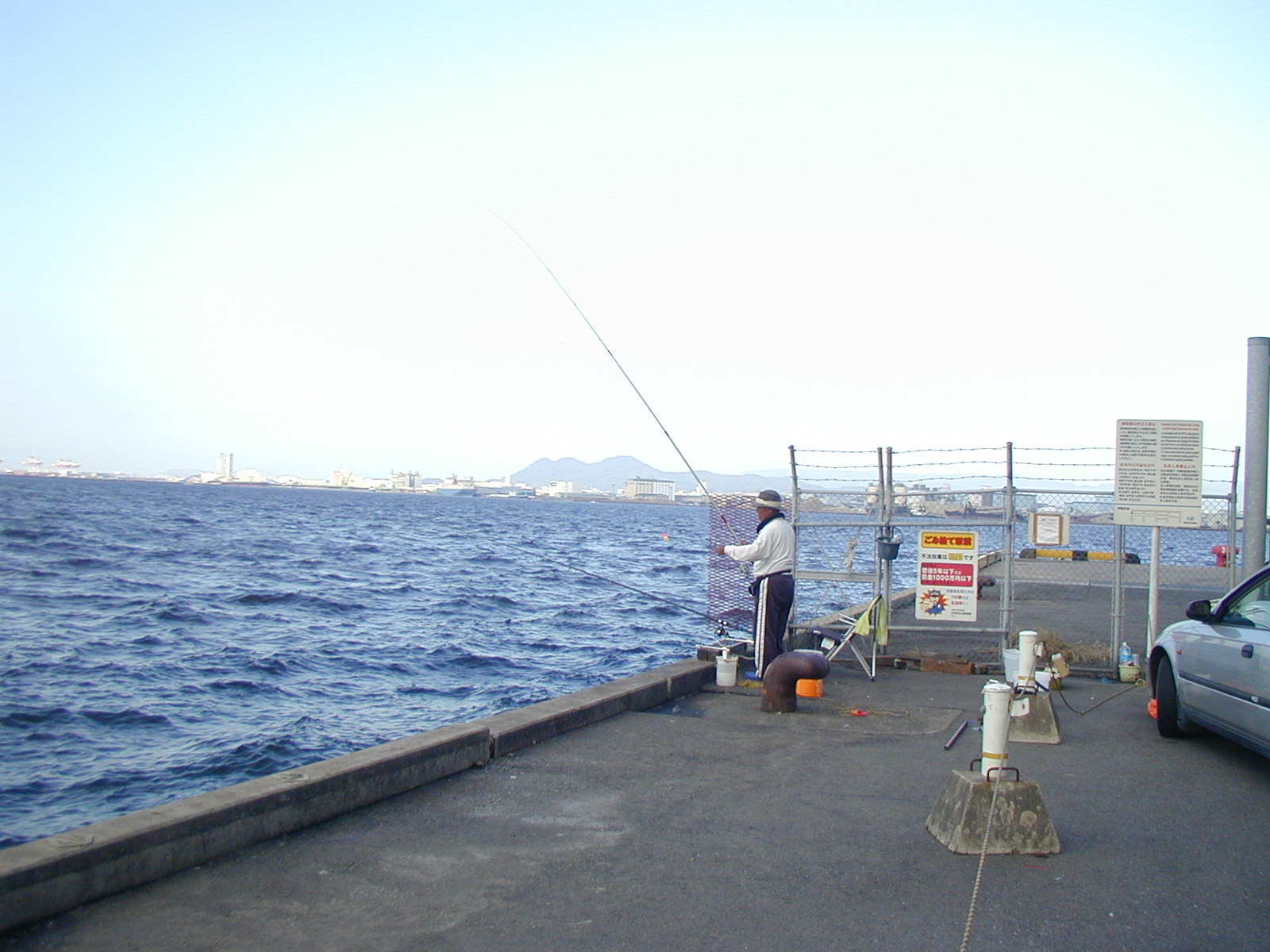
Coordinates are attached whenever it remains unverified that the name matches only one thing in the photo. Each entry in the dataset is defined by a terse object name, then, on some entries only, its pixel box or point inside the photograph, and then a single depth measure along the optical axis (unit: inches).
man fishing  396.8
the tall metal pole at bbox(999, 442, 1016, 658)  438.3
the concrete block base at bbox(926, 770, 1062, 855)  215.2
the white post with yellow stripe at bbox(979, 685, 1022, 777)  218.7
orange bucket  379.6
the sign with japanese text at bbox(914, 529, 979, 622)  454.6
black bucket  449.7
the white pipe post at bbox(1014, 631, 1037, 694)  314.2
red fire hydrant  528.7
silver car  272.1
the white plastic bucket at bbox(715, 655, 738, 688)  404.2
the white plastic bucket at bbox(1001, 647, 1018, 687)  371.5
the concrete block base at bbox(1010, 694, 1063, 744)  326.6
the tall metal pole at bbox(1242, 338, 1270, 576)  430.9
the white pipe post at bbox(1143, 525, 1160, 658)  429.7
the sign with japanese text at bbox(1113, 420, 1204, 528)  421.7
